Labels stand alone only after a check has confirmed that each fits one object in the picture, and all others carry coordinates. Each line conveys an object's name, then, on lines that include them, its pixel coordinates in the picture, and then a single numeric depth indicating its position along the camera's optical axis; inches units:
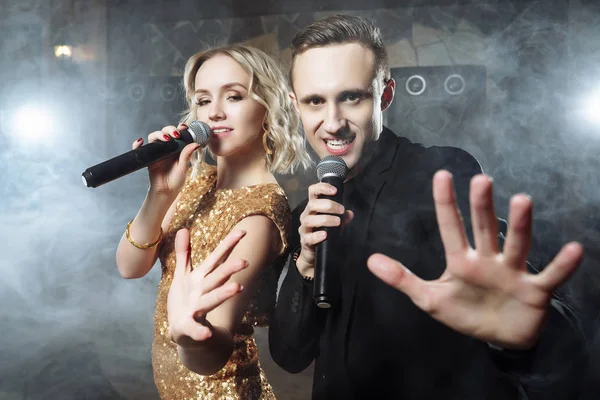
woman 49.2
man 47.1
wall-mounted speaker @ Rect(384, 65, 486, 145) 59.1
